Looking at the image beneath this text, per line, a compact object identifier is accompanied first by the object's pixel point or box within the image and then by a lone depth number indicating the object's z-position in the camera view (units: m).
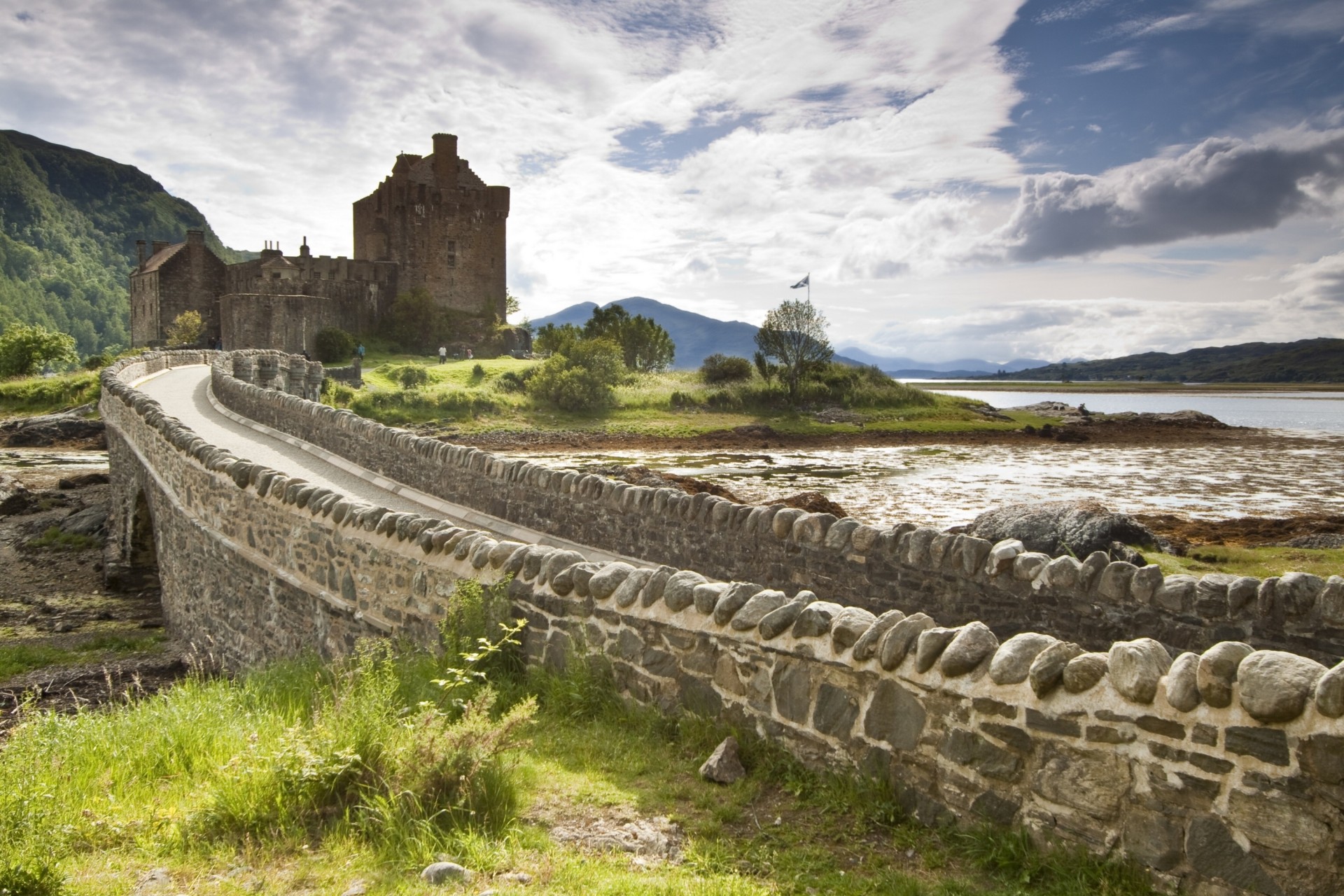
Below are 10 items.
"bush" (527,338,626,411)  54.00
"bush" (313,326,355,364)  59.91
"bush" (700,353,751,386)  66.00
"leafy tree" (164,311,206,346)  64.38
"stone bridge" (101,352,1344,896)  3.42
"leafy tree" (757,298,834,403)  62.88
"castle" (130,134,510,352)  59.47
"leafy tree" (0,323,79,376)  59.94
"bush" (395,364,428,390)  53.44
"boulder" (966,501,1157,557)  14.89
